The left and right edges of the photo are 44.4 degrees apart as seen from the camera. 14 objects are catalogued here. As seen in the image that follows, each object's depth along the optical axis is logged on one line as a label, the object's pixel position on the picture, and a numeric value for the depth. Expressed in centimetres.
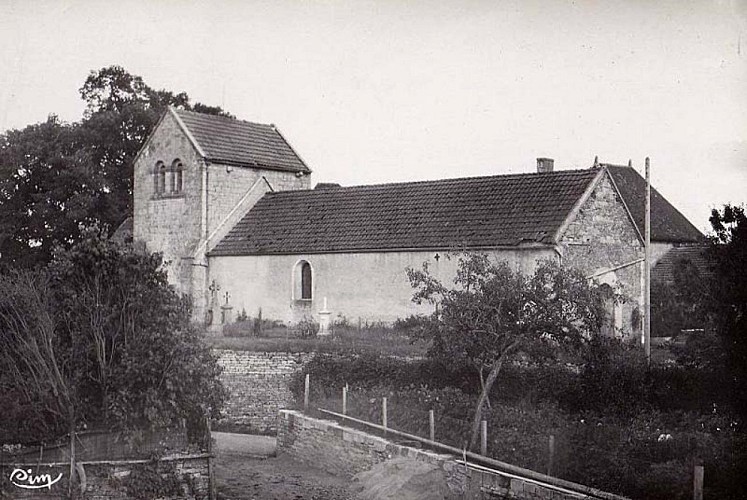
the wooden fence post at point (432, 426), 2167
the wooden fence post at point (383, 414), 2334
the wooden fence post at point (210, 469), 2031
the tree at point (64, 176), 4725
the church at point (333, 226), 3088
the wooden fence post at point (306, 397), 2740
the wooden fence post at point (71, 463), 1875
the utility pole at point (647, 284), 2485
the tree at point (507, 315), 2000
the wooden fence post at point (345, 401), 2555
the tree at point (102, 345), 1956
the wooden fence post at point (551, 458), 1809
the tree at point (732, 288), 1587
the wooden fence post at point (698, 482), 1488
